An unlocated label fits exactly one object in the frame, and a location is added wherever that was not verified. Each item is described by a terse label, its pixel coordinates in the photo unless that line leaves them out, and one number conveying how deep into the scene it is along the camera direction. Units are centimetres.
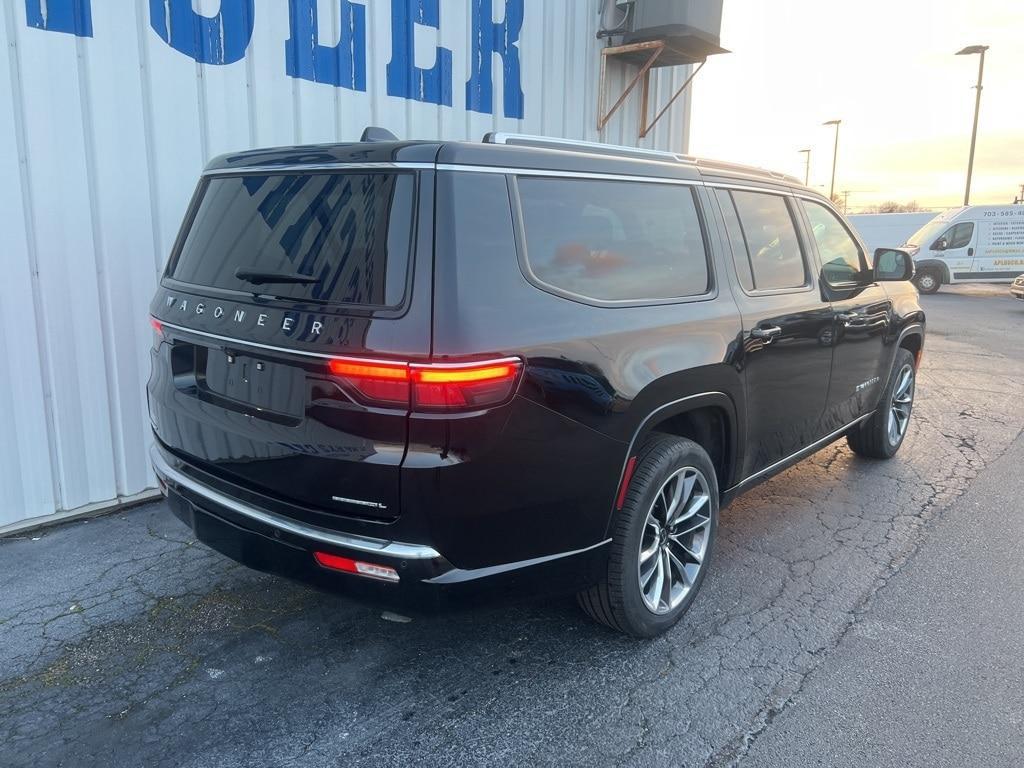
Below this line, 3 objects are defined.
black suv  233
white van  2117
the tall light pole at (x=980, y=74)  2600
